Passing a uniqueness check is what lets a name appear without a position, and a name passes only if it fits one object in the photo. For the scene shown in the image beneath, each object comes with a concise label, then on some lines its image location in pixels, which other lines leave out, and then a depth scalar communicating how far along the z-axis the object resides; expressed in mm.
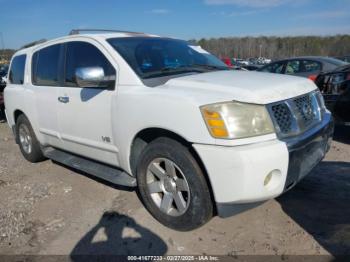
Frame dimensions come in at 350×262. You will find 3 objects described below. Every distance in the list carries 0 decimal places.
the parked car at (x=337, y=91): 5336
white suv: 2602
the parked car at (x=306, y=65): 8844
